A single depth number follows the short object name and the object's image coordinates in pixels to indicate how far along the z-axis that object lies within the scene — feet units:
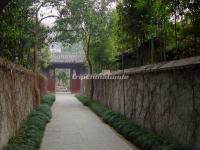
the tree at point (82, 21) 62.90
